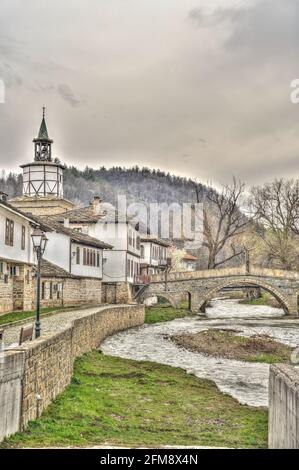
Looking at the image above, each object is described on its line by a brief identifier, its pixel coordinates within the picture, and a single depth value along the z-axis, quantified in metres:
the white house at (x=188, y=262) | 80.04
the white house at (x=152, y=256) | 59.59
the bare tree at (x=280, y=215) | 54.31
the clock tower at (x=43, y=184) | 59.82
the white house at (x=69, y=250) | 37.34
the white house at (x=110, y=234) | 46.91
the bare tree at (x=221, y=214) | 52.65
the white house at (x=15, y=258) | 23.41
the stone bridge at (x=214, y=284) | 49.78
